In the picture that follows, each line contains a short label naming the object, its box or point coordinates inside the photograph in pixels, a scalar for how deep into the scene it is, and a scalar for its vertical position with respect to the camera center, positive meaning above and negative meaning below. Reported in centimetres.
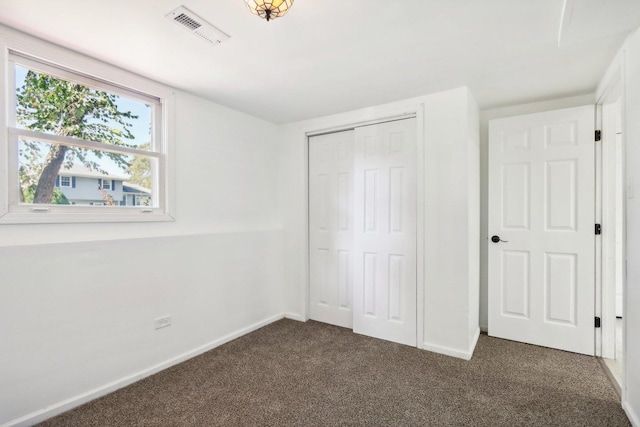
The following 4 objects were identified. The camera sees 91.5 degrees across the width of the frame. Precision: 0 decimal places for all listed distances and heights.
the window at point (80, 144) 189 +48
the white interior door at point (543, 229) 269 -17
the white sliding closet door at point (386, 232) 290 -20
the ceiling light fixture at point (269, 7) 141 +94
